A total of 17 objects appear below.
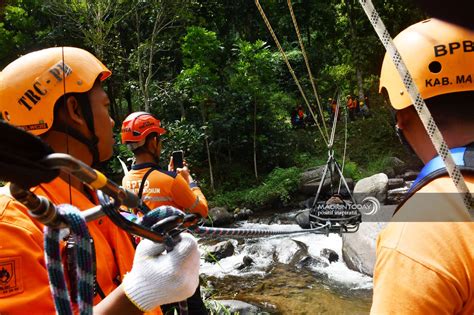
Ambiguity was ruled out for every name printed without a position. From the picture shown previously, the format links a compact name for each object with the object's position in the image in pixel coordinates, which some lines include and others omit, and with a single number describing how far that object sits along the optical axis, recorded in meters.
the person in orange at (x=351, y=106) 17.94
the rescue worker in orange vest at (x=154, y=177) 3.24
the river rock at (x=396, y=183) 13.84
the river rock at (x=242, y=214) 12.82
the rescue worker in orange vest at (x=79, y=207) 1.08
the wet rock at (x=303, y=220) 10.92
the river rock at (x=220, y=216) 12.20
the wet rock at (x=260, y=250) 8.89
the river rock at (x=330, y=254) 8.15
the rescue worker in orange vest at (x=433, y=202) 0.90
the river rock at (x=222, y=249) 8.79
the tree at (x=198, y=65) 13.15
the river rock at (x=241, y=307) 5.72
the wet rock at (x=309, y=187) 13.83
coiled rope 0.81
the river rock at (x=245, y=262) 8.29
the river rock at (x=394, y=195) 12.22
